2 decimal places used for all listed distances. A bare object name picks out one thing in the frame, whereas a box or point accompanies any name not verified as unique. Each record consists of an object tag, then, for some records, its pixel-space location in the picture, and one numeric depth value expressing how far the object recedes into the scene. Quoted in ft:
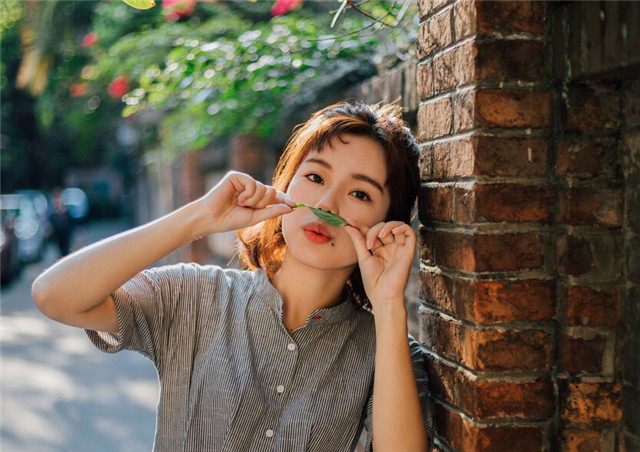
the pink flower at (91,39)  23.84
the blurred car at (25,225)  46.59
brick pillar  4.83
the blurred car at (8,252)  38.68
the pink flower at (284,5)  13.19
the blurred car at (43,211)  56.80
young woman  5.67
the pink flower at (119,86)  21.19
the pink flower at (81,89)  29.63
